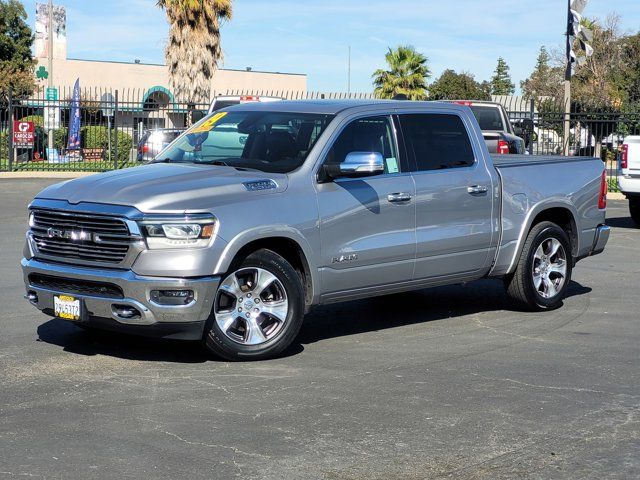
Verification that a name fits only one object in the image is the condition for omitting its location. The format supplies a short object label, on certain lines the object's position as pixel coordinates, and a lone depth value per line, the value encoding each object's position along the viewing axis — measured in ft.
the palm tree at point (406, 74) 148.97
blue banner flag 108.47
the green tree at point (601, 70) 188.03
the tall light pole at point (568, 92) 87.76
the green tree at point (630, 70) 185.93
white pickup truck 56.70
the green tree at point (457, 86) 237.86
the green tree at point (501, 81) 339.16
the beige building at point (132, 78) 178.70
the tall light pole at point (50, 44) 145.15
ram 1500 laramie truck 23.84
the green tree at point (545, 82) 203.51
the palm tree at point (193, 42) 121.60
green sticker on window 28.42
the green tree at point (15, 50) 184.34
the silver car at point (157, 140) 86.58
